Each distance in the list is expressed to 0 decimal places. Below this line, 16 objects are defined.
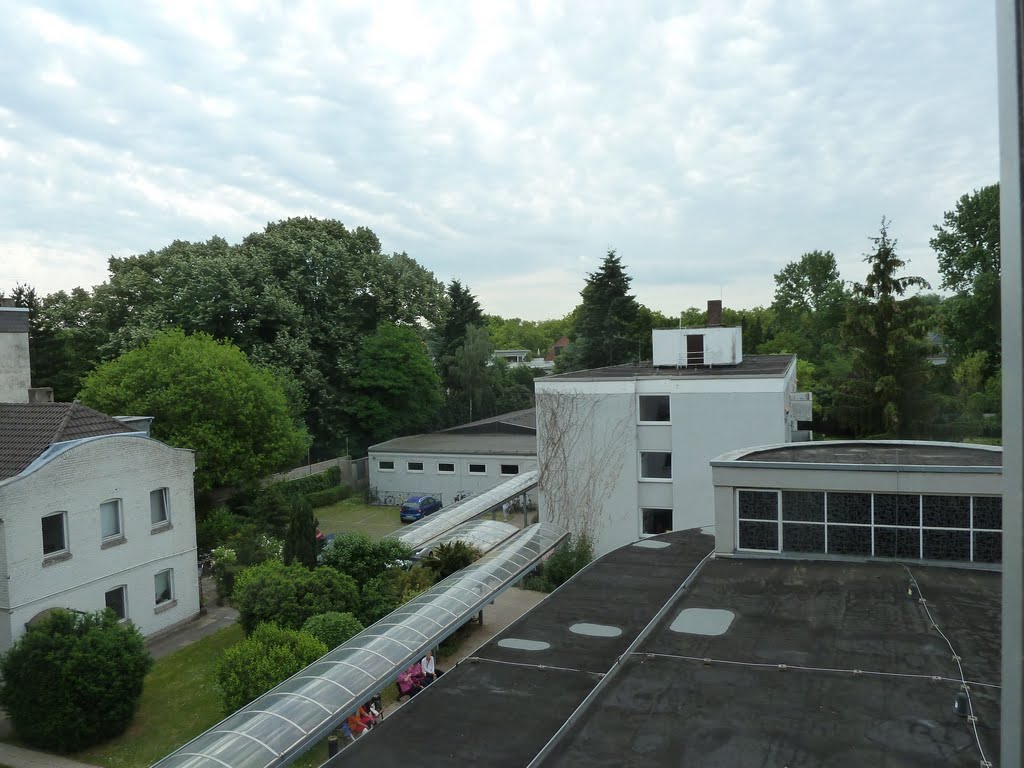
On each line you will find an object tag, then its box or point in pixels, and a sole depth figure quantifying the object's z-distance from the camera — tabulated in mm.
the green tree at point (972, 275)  44969
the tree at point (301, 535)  24500
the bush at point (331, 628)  19844
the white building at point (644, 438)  27625
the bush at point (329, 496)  43456
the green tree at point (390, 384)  49625
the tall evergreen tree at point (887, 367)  43500
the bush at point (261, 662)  17406
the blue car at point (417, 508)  39781
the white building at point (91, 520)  19797
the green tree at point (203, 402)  31734
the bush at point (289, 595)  20906
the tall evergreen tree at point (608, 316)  60281
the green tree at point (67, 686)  16953
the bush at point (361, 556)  24062
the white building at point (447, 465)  42562
